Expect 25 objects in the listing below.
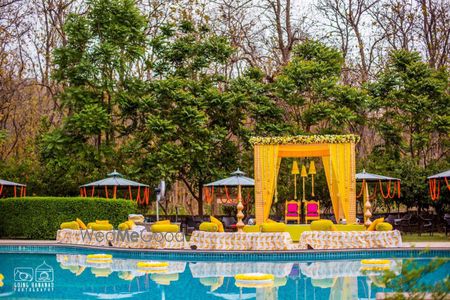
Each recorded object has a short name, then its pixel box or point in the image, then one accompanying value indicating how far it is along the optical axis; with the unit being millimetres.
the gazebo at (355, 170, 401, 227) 20672
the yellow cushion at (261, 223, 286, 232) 15414
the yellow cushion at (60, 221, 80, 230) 18188
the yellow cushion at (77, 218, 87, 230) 18103
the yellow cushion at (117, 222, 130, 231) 16859
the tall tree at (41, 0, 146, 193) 23328
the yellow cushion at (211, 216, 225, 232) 16047
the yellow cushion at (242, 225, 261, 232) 17750
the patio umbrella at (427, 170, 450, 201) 18511
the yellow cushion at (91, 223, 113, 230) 17484
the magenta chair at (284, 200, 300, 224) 20031
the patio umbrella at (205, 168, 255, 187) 20245
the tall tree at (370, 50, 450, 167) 23578
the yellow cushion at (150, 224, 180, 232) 16094
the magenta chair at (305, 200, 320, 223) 19984
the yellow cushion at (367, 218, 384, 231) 15938
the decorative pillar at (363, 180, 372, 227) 17094
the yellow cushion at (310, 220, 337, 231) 15500
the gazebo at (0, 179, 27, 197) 20575
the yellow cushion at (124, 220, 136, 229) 17094
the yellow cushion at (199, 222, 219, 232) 15798
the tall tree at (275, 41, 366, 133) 23922
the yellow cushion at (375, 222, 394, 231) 15625
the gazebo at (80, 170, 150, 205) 20594
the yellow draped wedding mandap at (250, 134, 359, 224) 18516
